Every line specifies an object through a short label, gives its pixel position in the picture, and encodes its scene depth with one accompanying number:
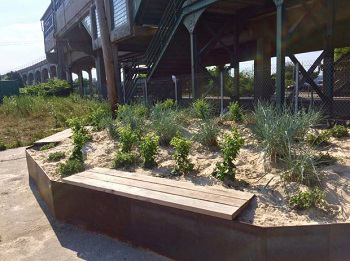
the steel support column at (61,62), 28.93
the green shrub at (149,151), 4.35
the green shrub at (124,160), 4.59
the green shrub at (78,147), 4.91
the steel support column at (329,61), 7.05
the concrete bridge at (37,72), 57.29
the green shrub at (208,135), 4.77
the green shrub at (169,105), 7.45
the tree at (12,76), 81.31
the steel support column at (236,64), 11.04
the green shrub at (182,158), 4.02
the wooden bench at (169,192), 2.79
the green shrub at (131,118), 6.00
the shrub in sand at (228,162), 3.57
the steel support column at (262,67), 10.76
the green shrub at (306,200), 2.82
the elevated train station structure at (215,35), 7.87
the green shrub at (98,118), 7.11
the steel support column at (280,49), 6.84
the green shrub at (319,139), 4.21
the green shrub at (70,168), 4.43
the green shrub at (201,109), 6.19
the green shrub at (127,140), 5.00
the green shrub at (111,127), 6.22
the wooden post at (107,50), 8.16
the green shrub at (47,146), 6.30
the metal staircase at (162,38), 10.53
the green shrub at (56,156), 5.41
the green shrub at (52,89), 24.00
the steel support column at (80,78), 38.10
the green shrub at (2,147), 8.95
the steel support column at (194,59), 9.84
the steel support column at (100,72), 20.33
